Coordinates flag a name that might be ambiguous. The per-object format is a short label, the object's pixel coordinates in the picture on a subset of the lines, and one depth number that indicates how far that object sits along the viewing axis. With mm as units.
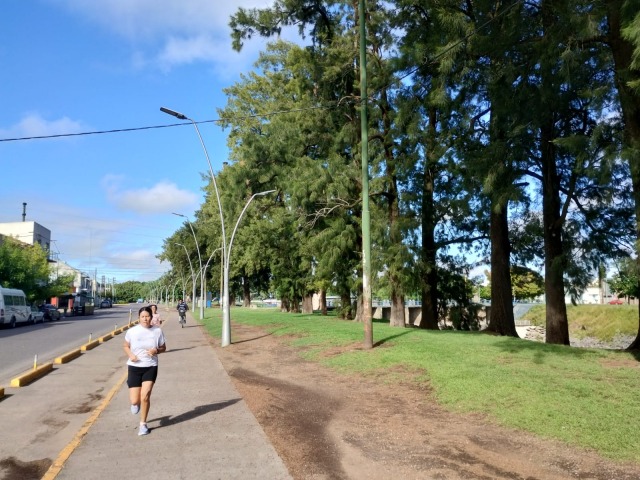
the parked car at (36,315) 40656
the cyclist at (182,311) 34719
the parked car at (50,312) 46312
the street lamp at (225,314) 19303
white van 33469
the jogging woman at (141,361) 7117
